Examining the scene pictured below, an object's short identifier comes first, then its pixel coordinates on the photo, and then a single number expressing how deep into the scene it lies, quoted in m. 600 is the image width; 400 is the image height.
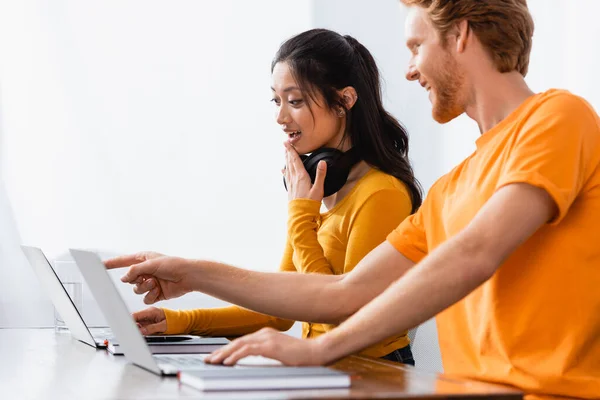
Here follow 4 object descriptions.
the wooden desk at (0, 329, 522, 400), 1.51
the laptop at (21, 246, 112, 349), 2.23
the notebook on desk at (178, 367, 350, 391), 1.53
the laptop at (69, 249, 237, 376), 1.72
